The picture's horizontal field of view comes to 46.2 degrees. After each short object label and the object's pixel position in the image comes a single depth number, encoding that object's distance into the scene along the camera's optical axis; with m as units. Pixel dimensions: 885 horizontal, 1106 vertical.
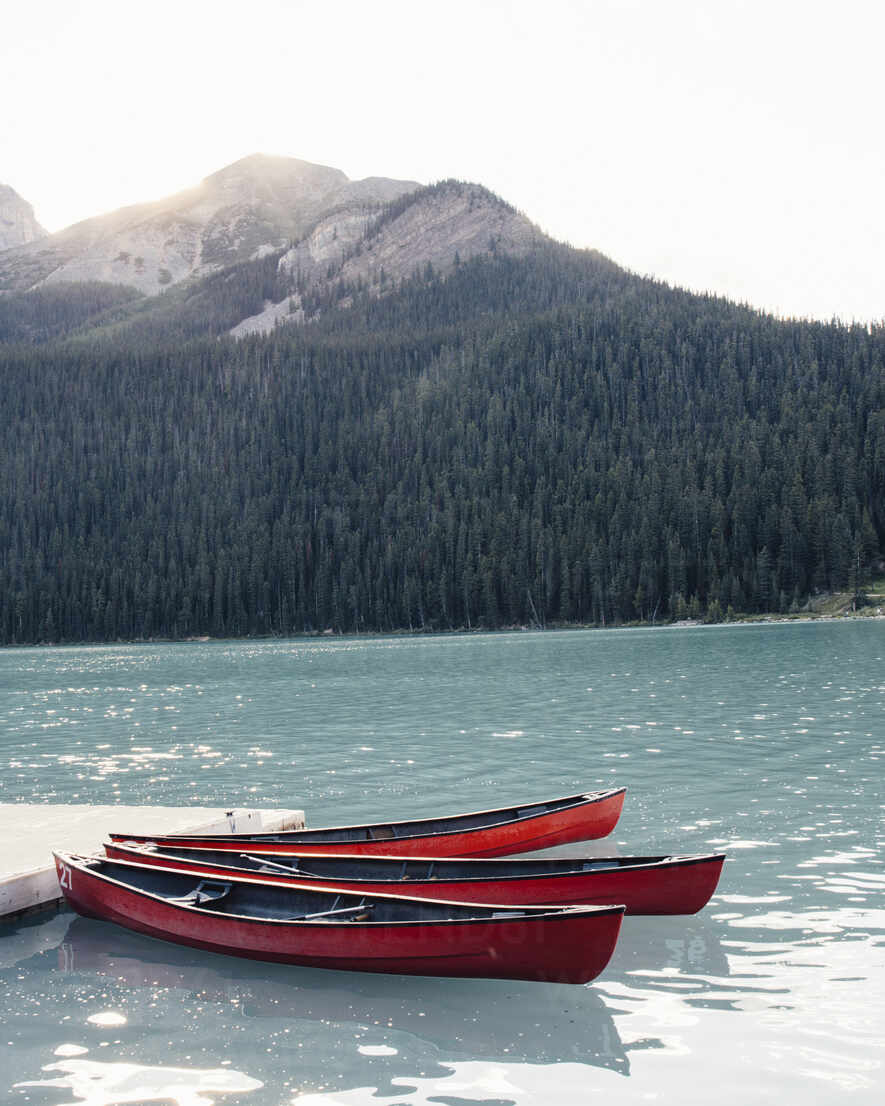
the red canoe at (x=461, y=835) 17.56
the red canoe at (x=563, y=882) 14.49
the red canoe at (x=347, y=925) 12.30
